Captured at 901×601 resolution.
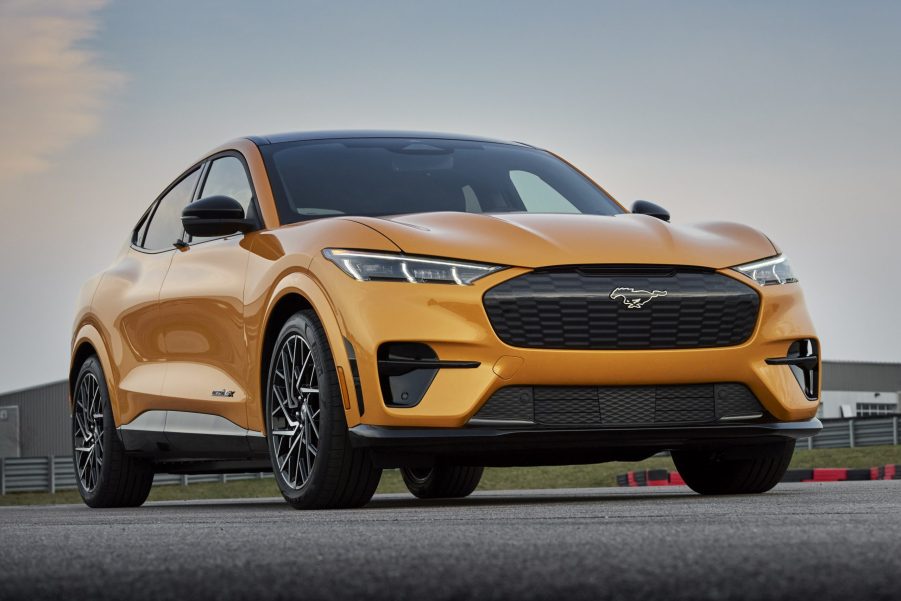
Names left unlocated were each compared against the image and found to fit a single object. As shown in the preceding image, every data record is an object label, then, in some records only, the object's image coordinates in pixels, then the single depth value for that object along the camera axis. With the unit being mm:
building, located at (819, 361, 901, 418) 68688
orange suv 5852
